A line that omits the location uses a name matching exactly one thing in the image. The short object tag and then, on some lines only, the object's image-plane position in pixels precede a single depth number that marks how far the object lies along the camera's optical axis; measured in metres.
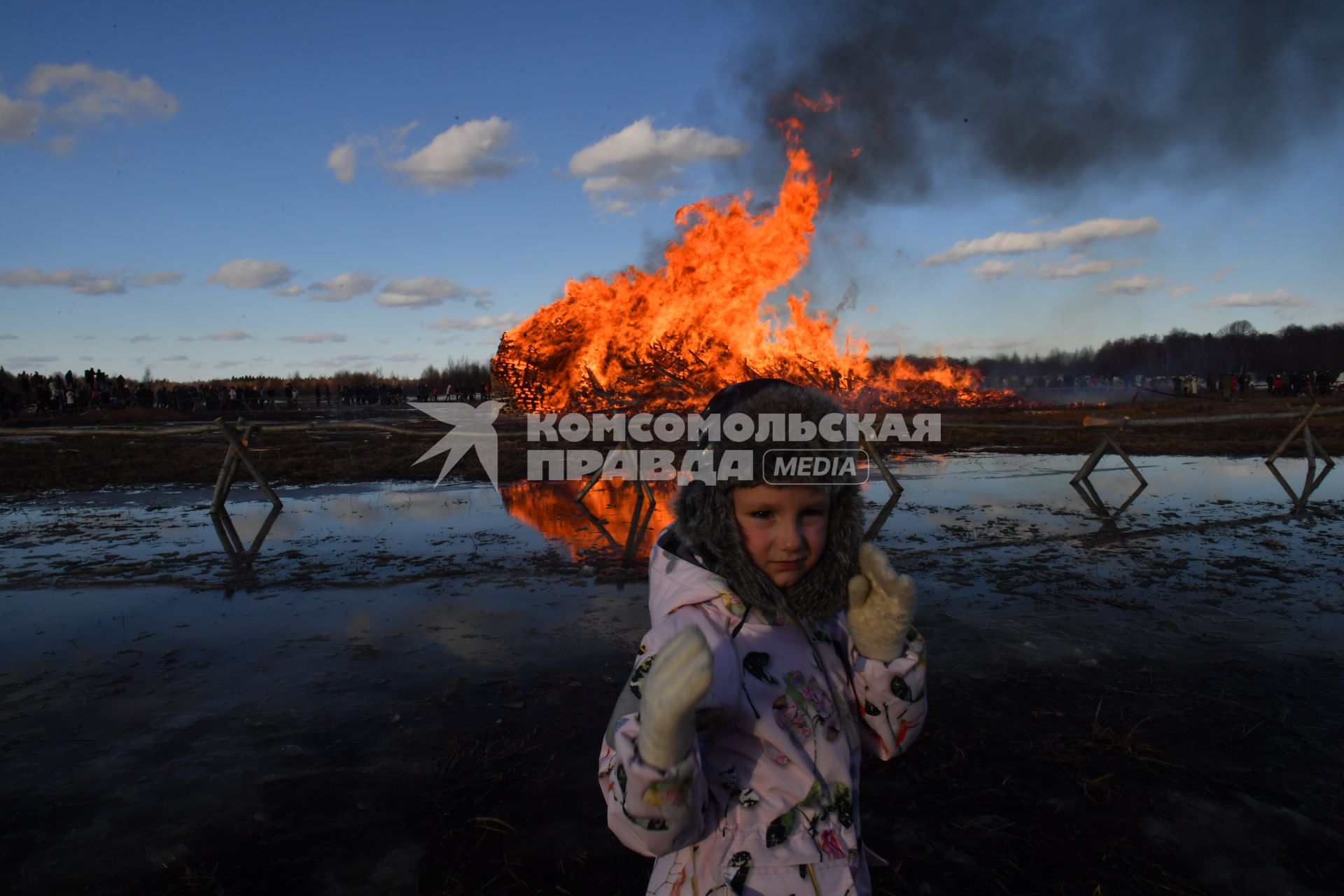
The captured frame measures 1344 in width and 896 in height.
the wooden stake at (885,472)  10.93
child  1.72
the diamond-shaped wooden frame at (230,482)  9.84
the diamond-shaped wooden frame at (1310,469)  10.63
